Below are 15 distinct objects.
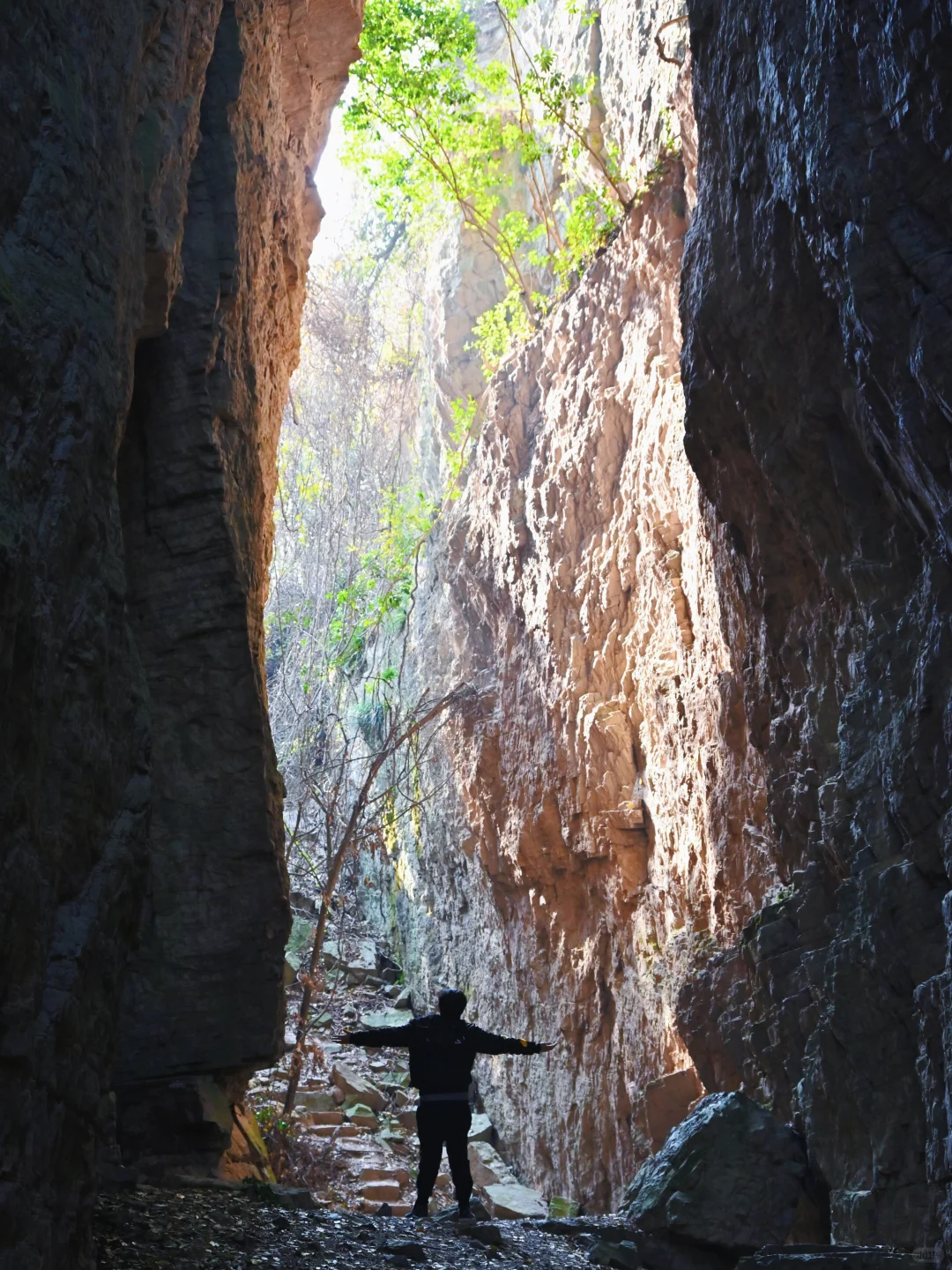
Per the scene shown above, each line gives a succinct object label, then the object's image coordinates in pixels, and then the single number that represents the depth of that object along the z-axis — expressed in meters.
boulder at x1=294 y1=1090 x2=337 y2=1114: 14.94
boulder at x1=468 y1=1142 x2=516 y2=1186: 15.57
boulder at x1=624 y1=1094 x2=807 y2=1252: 6.63
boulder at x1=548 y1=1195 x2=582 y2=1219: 10.86
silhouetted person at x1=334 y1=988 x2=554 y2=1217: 8.04
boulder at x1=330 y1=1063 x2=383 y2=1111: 15.92
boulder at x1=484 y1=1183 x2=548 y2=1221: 13.45
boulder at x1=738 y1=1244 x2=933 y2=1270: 5.16
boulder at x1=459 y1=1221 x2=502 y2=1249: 6.91
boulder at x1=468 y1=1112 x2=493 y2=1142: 16.64
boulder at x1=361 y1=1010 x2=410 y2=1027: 18.28
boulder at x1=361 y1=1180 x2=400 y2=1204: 12.11
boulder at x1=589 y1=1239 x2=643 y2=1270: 6.60
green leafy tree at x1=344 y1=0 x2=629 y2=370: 16.17
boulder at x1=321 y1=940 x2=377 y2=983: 19.61
